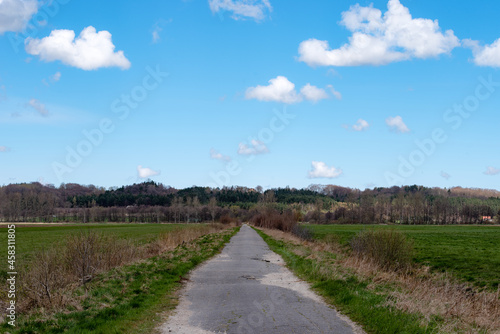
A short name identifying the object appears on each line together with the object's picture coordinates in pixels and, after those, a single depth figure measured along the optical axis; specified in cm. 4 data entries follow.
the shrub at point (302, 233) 4798
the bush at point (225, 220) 10462
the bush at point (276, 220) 6831
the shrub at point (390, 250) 2162
